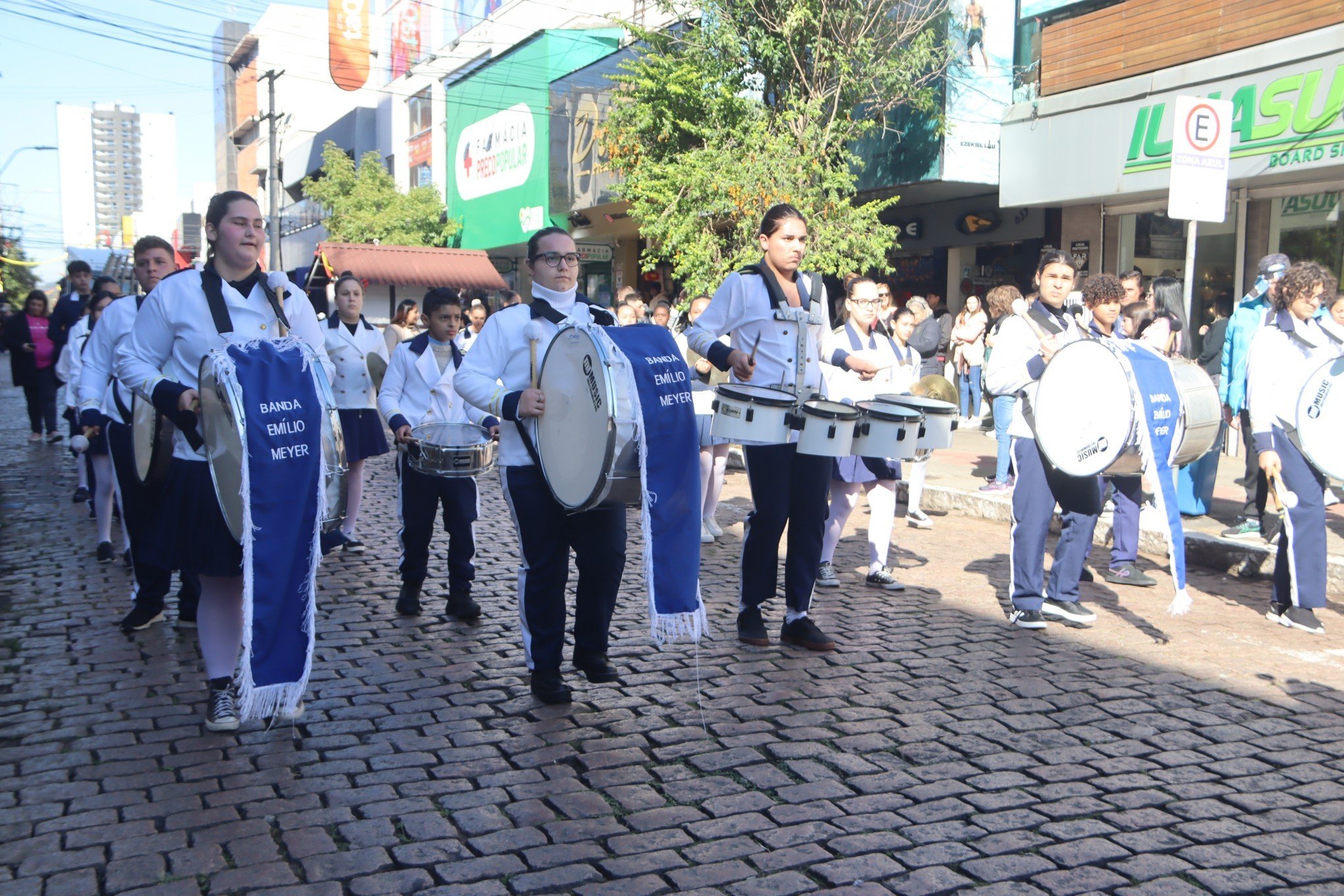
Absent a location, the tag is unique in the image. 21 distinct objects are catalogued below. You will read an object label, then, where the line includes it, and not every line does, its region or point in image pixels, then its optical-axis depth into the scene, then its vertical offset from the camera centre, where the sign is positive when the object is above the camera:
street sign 8.95 +1.57
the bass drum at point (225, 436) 4.20 -0.31
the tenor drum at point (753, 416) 5.05 -0.25
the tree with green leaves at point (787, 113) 16.08 +3.54
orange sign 43.19 +11.25
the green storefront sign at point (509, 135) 30.23 +6.06
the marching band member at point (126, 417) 6.19 -0.38
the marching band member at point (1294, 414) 6.34 -0.26
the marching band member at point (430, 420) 6.52 -0.41
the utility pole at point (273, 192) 39.75 +5.79
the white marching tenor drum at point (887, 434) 5.27 -0.33
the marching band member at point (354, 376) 8.05 -0.16
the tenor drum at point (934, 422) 5.54 -0.29
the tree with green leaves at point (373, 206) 37.97 +4.91
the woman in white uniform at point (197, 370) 4.44 -0.08
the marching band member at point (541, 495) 4.84 -0.57
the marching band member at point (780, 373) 5.67 -0.07
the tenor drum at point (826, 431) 5.17 -0.31
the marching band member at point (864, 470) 7.13 -0.66
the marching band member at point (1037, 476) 6.21 -0.60
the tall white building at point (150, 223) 153.25 +17.10
